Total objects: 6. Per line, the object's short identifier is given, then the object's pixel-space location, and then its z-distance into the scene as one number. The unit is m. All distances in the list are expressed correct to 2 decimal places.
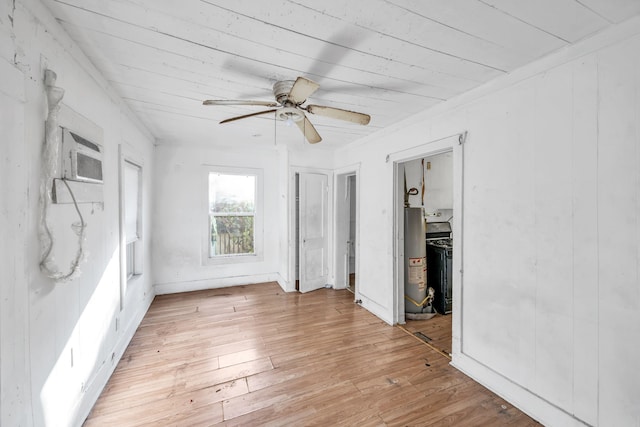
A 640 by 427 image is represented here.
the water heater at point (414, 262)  3.41
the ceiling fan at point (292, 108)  1.75
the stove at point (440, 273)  3.51
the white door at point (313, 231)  4.28
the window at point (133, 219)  3.01
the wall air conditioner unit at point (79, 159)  1.46
